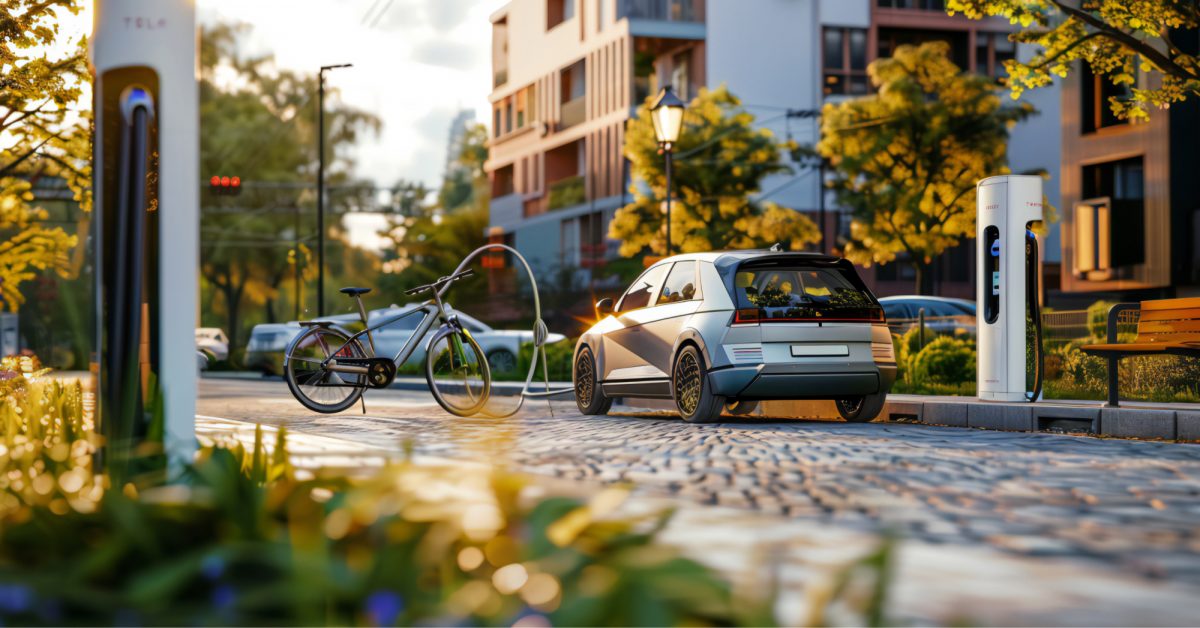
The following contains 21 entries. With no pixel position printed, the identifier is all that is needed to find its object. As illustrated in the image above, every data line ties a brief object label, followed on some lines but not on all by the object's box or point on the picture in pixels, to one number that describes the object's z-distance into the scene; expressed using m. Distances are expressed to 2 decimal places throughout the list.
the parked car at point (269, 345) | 33.41
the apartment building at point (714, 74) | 52.75
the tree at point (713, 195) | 43.72
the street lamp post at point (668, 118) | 21.23
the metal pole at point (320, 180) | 36.94
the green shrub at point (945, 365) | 19.36
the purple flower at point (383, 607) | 2.83
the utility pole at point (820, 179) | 47.88
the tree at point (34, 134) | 13.20
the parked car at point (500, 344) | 29.84
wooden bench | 11.16
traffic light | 37.28
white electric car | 12.62
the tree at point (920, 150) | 42.09
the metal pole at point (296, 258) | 55.47
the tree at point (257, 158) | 62.00
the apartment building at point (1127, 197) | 31.95
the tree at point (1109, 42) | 16.53
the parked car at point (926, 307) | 31.59
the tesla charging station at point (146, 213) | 5.20
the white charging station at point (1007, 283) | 13.98
